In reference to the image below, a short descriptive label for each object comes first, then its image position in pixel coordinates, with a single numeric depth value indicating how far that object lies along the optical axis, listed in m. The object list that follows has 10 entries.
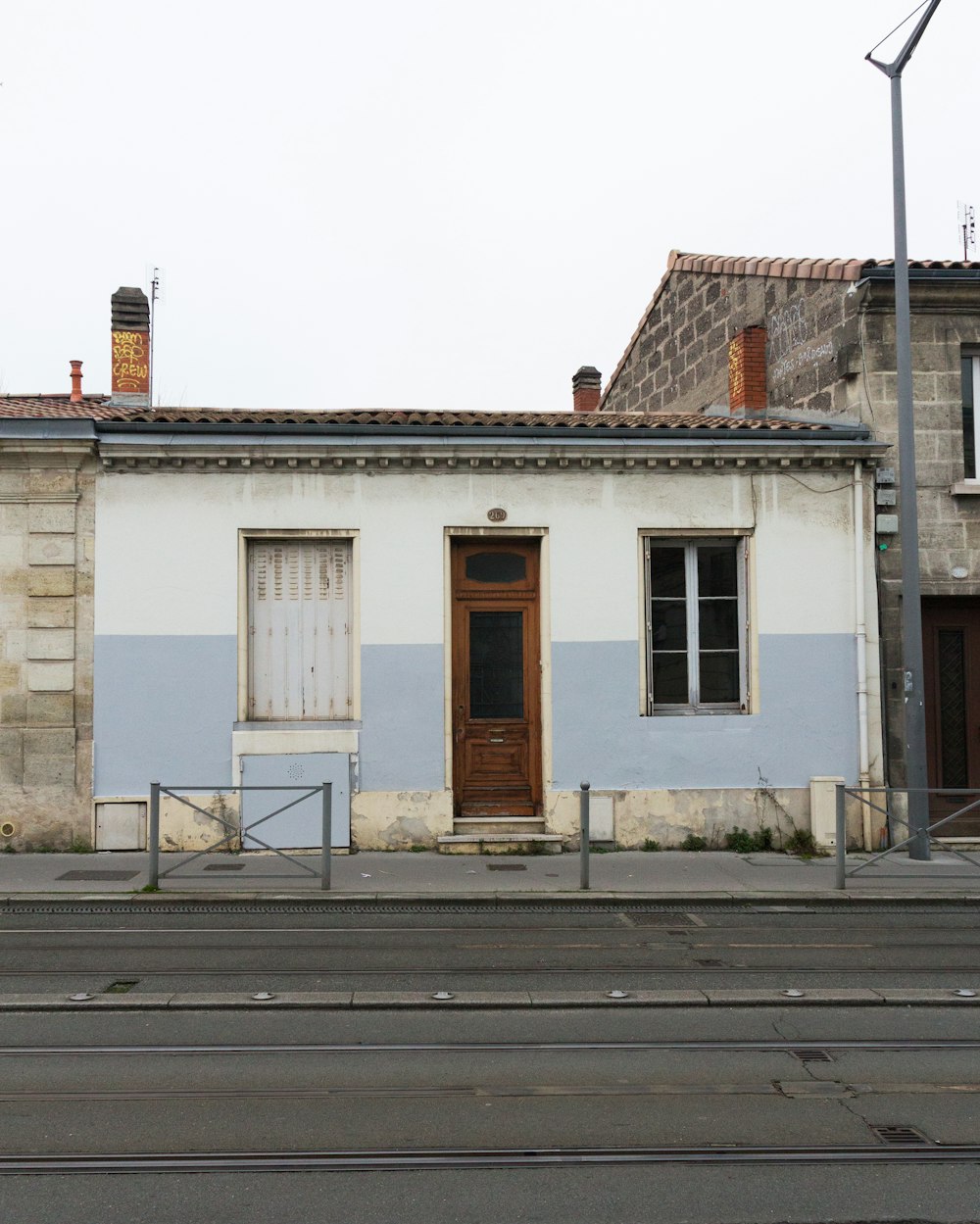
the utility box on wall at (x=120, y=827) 12.16
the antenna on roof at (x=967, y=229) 24.25
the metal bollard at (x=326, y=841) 10.40
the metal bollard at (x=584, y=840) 10.37
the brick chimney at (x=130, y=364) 16.19
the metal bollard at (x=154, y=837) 10.31
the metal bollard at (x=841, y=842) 10.61
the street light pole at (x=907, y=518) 11.95
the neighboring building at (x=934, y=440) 13.09
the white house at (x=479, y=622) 12.34
